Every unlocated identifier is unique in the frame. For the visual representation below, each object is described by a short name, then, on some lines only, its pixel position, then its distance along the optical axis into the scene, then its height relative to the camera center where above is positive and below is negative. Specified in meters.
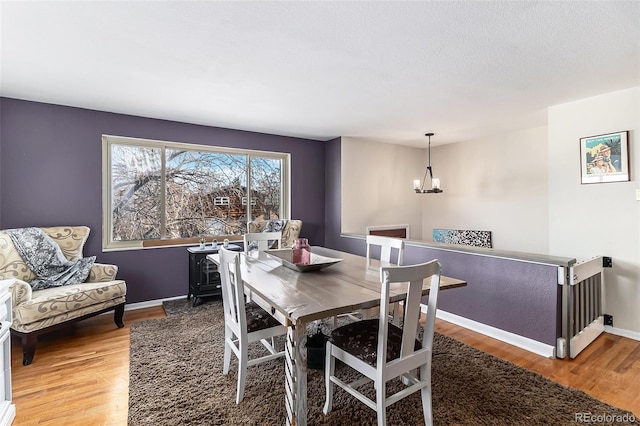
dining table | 1.48 -0.45
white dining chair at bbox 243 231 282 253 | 3.15 -0.26
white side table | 1.63 -0.83
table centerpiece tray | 2.16 -0.37
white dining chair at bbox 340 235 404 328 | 2.38 -0.36
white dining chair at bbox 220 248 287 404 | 1.84 -0.72
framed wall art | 2.80 +0.50
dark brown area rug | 1.75 -1.17
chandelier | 4.50 +0.40
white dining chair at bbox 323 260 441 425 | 1.46 -0.73
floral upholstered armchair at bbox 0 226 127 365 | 2.43 -0.68
